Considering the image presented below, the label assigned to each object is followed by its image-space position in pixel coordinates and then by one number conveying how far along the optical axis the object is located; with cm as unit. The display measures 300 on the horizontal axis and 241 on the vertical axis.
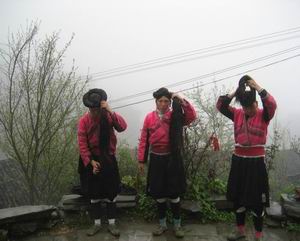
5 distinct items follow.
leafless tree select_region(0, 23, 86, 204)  816
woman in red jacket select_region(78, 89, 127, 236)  421
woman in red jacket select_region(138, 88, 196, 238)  414
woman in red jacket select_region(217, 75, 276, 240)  376
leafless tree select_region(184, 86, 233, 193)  521
